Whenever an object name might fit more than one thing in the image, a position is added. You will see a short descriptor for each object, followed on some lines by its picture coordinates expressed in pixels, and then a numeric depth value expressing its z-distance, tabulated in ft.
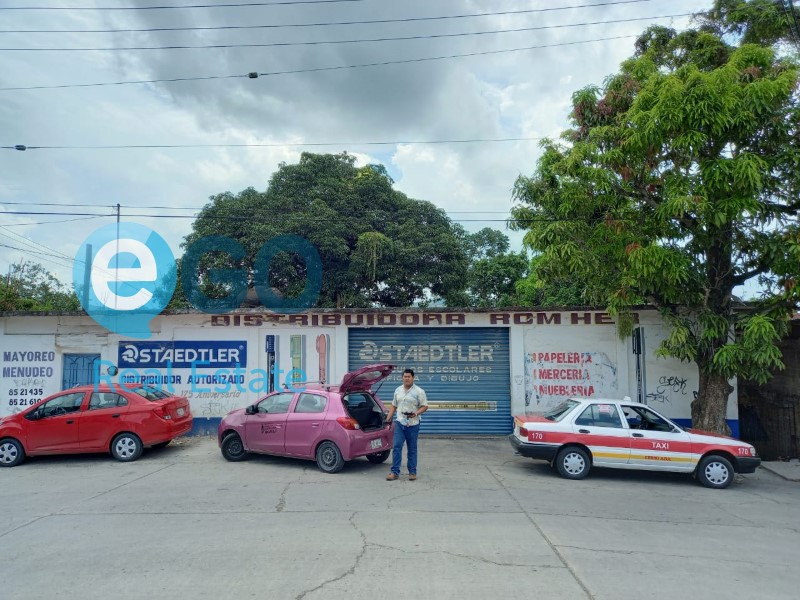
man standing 29.37
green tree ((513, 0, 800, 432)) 31.35
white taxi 30.91
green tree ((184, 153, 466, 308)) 76.18
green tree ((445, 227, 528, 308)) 99.09
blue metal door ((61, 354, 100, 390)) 46.98
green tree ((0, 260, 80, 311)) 97.50
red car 35.06
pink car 31.01
